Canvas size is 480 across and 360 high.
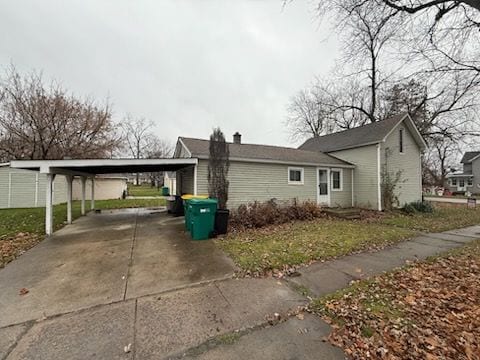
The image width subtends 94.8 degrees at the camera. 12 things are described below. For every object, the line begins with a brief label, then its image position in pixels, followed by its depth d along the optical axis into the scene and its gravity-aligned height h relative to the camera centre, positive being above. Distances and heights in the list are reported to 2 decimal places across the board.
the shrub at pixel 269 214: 8.44 -1.19
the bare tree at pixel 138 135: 37.51 +8.93
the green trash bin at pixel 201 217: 6.72 -0.98
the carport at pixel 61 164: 7.02 +0.75
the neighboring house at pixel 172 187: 23.87 -0.13
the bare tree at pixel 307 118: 26.94 +8.70
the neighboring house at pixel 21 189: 14.05 -0.14
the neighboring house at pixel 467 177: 36.56 +1.32
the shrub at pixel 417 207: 12.52 -1.33
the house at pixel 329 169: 10.28 +0.88
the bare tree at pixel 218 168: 9.42 +0.77
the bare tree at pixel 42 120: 15.22 +4.90
